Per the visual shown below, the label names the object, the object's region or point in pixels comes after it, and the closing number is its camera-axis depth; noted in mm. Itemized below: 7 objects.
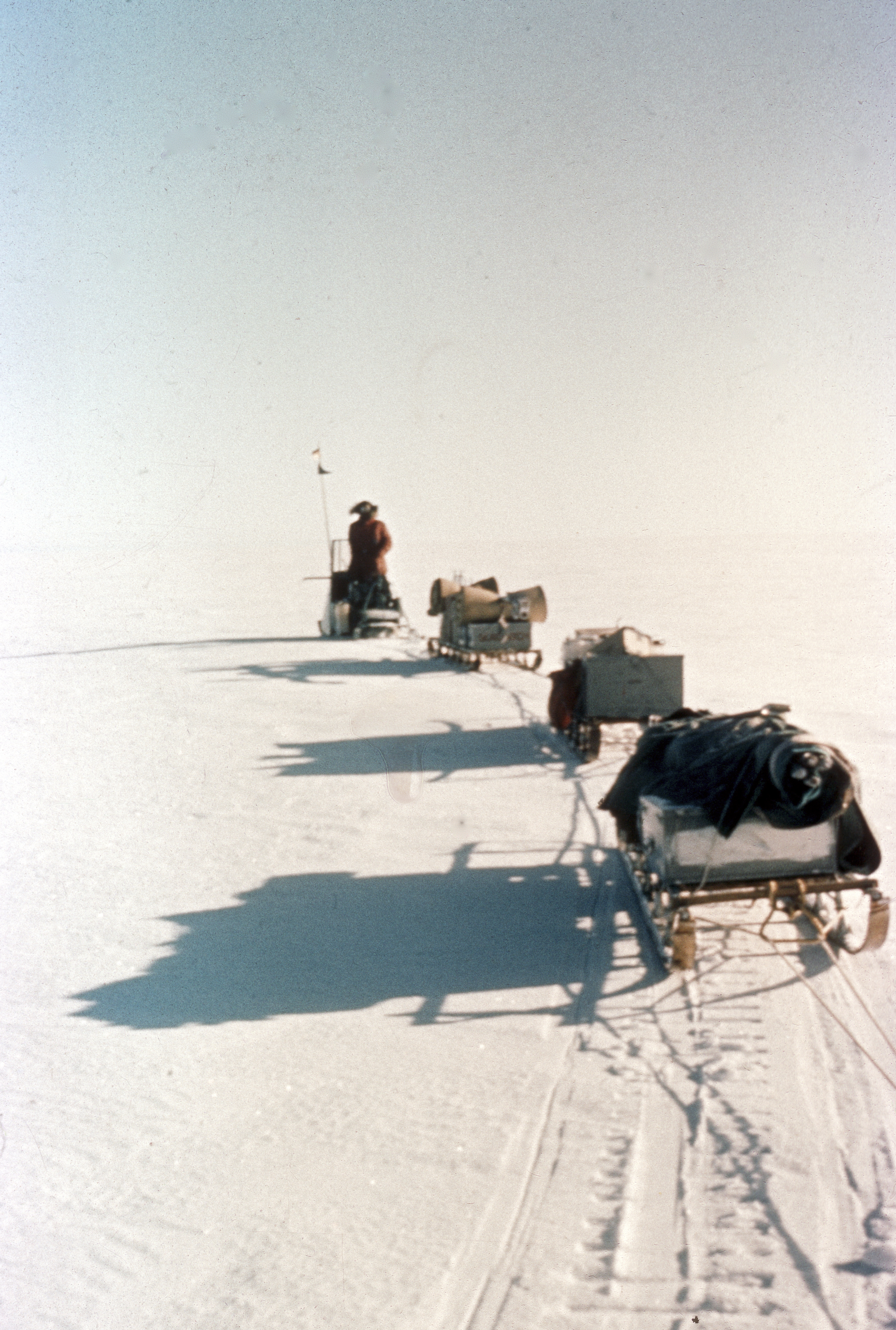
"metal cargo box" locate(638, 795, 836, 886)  6863
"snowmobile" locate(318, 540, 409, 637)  26578
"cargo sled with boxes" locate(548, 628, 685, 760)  12906
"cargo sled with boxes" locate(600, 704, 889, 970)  6652
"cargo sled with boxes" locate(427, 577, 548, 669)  20172
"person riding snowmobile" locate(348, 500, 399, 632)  26109
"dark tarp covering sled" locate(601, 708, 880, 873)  6586
